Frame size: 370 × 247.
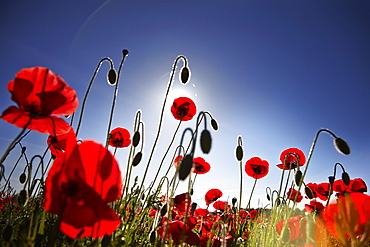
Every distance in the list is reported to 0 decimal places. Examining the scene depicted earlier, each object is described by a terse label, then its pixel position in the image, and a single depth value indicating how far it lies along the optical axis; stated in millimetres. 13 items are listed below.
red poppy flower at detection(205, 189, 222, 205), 889
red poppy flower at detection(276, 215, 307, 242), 324
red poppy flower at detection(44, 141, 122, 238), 156
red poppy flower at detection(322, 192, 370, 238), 134
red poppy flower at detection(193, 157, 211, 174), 728
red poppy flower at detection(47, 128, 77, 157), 312
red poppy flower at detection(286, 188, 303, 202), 904
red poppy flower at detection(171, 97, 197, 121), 560
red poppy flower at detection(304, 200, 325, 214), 701
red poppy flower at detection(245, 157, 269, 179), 699
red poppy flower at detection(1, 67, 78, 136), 191
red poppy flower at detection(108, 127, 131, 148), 499
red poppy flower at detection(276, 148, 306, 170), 582
